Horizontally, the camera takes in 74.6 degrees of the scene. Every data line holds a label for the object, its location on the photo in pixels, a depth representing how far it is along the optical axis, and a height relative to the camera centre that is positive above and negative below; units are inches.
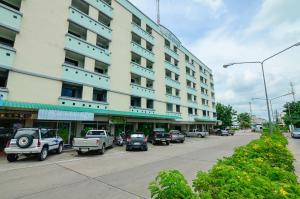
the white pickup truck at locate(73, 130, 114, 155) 587.8 -50.0
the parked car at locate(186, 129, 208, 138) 1624.0 -47.2
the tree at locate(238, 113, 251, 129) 5012.3 +189.3
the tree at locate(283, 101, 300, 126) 2301.9 +187.5
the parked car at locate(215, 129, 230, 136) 2053.4 -57.6
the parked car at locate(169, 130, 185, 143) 1094.7 -49.4
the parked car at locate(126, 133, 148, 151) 740.0 -59.1
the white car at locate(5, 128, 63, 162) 477.4 -41.2
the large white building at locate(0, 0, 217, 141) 605.0 +254.8
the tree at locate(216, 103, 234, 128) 2578.7 +173.9
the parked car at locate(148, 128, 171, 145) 956.0 -47.0
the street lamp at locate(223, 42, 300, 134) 770.7 +245.0
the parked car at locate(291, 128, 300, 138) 1489.7 -40.6
